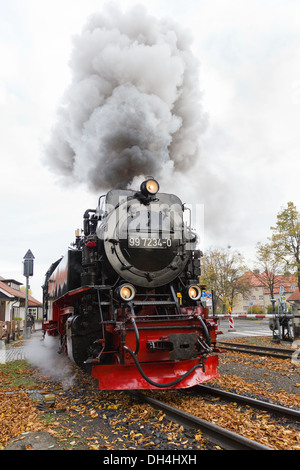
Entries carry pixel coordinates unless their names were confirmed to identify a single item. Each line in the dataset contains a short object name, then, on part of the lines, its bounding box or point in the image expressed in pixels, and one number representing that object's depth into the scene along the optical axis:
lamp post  20.33
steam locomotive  5.12
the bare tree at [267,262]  29.92
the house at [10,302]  28.23
